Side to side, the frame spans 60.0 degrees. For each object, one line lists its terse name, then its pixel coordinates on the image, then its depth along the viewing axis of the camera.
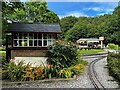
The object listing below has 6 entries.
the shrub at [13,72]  4.55
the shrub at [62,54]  5.65
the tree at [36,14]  12.49
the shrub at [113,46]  14.93
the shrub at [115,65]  4.40
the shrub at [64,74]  4.82
